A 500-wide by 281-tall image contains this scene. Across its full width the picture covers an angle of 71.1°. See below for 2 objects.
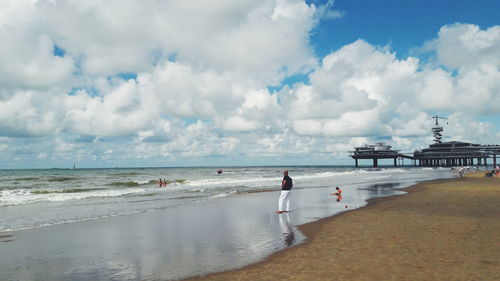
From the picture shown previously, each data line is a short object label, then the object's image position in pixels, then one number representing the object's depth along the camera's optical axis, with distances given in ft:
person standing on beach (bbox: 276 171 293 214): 54.39
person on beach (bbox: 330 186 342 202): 73.56
